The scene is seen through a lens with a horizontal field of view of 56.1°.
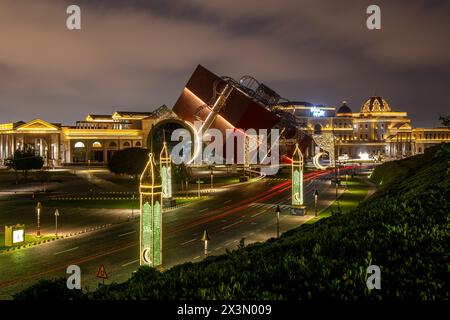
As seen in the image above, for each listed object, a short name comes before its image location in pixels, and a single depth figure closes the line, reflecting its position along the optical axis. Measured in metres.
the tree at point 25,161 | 80.81
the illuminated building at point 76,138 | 126.88
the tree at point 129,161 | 78.50
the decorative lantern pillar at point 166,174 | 45.00
